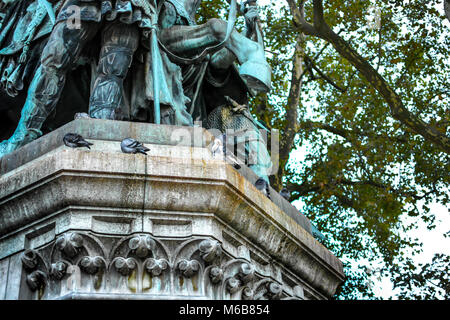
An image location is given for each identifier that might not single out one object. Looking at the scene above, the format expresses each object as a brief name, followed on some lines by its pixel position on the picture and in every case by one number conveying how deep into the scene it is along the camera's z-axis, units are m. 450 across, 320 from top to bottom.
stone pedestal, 5.28
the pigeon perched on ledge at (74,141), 5.57
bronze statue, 6.81
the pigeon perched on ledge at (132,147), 5.59
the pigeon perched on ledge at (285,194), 7.33
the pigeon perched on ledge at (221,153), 5.89
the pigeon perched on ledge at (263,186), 6.41
